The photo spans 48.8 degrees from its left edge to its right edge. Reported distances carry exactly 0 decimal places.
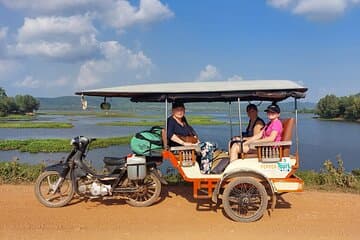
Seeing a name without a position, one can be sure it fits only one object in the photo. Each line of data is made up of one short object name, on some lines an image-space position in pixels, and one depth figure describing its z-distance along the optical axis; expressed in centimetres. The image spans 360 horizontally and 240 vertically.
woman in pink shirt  534
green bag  575
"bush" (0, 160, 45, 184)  765
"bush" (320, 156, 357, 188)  730
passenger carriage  520
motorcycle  566
